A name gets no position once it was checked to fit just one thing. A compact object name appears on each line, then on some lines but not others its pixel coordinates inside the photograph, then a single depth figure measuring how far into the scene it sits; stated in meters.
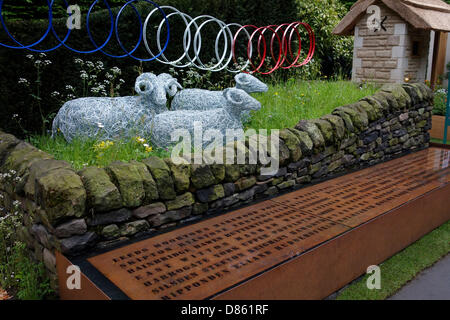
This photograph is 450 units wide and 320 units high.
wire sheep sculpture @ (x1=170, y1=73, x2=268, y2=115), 5.18
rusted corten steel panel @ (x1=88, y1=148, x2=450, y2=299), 2.53
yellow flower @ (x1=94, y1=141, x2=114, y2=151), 3.96
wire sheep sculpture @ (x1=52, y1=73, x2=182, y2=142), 4.49
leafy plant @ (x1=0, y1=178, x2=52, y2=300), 3.05
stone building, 7.17
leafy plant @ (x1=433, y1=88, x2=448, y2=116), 8.29
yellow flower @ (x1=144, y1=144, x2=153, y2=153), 4.00
